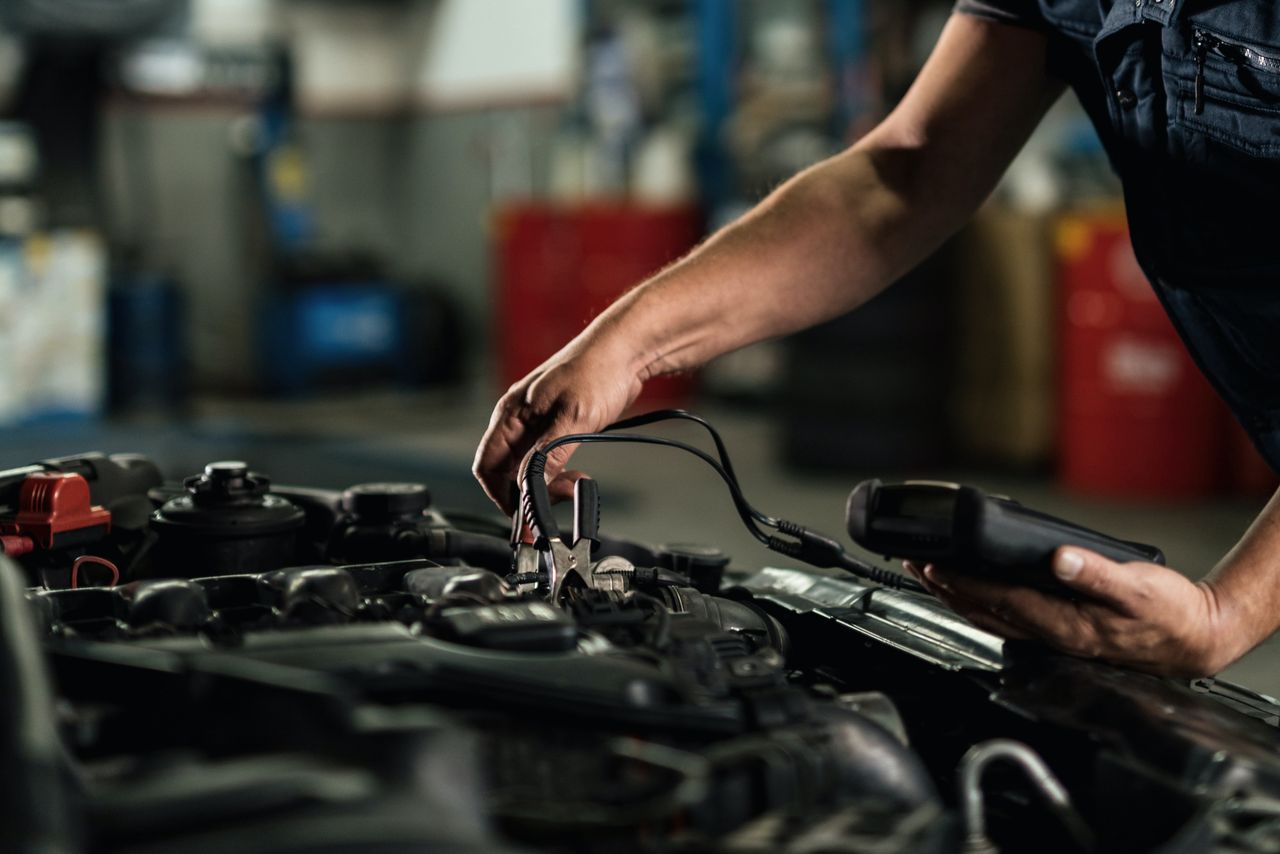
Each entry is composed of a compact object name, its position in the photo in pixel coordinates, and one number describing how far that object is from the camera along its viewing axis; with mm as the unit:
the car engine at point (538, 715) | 683
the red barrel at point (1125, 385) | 5105
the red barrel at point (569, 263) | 7387
